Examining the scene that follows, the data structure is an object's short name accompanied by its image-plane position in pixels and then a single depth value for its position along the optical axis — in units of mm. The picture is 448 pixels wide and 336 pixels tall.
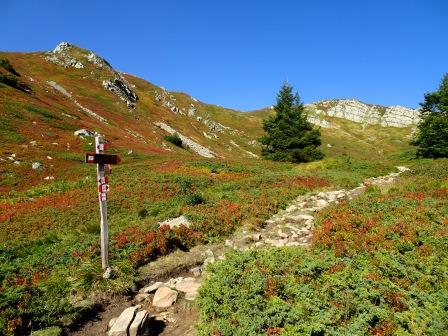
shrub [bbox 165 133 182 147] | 70469
